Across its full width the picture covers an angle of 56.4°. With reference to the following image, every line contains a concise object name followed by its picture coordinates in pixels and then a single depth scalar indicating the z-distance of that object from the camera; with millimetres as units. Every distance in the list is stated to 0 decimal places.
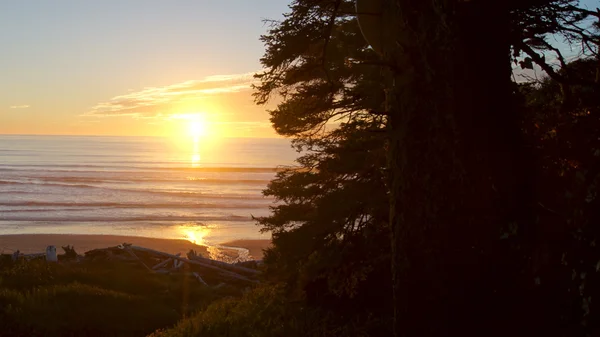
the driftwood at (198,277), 18555
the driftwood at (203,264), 19847
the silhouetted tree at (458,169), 4398
